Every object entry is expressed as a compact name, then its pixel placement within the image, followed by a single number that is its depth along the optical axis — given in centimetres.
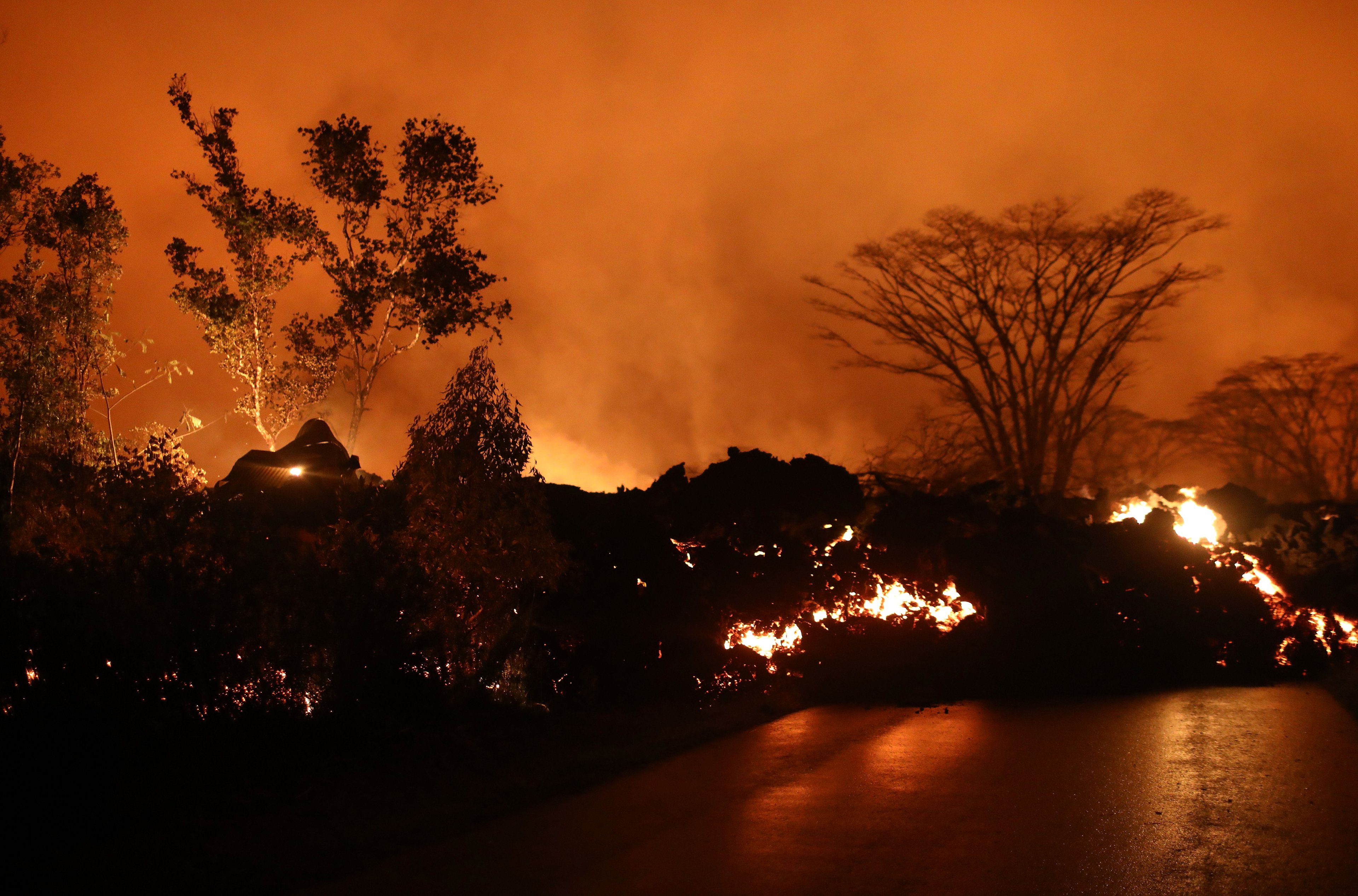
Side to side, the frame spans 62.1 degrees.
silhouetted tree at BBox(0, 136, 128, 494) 1978
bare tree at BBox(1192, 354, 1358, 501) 3044
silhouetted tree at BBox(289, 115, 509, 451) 2092
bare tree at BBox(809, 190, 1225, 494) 2647
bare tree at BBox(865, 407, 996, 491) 2683
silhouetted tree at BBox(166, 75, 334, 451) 2134
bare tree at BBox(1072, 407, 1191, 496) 2931
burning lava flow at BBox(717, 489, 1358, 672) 1221
